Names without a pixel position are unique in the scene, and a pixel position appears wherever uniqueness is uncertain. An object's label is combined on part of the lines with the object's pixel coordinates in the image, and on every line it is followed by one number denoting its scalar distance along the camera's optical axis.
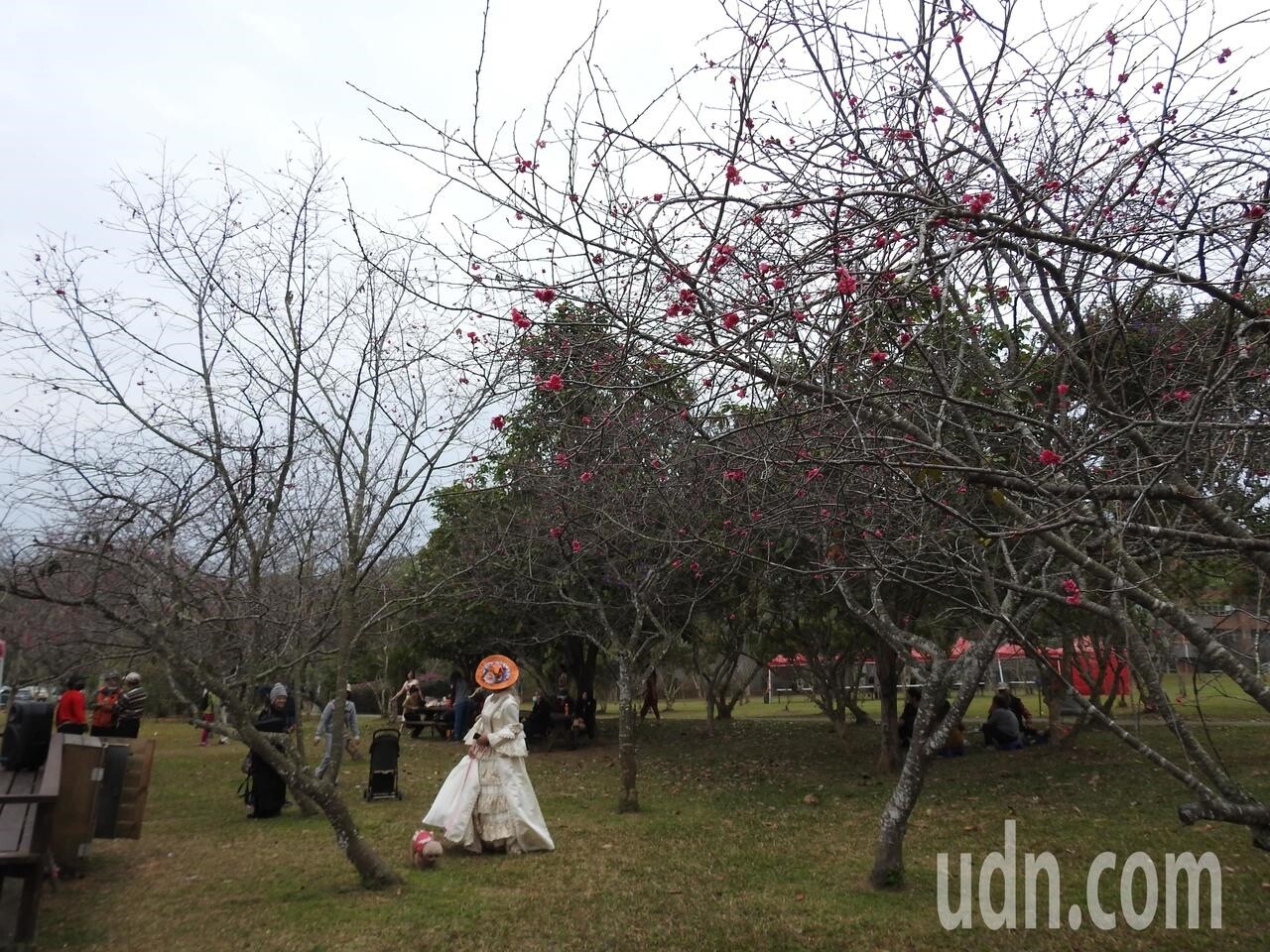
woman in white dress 8.41
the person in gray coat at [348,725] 13.79
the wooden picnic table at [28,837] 5.29
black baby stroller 11.13
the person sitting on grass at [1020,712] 16.23
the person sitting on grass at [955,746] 15.16
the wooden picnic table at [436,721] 20.97
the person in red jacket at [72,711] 10.28
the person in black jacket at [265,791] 10.08
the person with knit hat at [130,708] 11.80
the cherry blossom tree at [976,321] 3.68
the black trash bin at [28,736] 6.52
